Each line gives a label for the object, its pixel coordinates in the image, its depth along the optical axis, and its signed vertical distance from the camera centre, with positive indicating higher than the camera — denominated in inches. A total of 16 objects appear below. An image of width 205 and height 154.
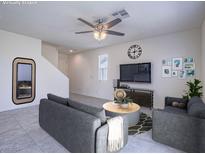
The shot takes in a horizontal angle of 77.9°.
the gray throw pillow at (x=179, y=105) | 125.7 -27.2
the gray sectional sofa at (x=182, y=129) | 76.2 -33.6
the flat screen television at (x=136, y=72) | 196.2 +8.6
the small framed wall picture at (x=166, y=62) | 179.9 +22.7
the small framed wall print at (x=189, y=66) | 163.1 +15.4
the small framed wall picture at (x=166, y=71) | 179.6 +9.4
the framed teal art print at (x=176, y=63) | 171.3 +19.3
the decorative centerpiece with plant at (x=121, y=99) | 130.5 -23.6
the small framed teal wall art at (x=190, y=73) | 163.2 +6.1
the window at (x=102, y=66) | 266.4 +24.2
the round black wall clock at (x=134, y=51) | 211.3 +44.8
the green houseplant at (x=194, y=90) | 138.1 -13.7
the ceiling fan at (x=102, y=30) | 118.8 +46.9
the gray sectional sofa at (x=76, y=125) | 66.9 -29.1
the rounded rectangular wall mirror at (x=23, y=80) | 181.0 -4.4
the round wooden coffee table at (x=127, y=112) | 117.9 -31.8
